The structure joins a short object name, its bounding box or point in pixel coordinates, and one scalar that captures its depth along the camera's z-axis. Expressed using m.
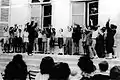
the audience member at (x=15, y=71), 3.56
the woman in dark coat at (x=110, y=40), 11.44
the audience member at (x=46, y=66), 3.50
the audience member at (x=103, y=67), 3.81
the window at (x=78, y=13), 14.64
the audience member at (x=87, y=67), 3.88
